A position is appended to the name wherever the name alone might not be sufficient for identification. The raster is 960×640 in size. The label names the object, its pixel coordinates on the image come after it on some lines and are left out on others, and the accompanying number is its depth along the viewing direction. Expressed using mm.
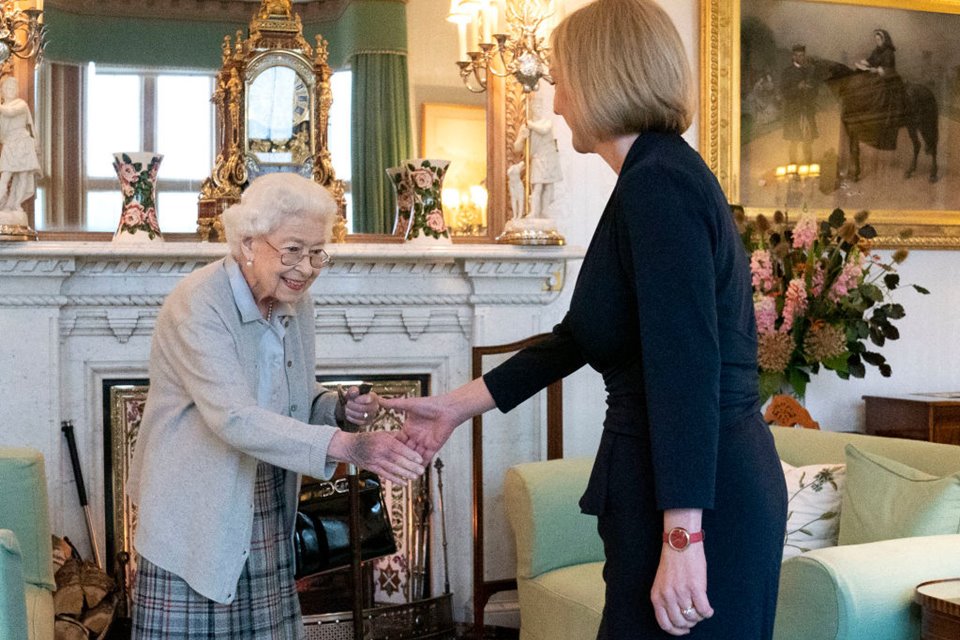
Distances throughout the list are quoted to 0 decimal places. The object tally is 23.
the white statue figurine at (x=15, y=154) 3908
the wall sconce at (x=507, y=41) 4152
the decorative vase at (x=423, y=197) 4227
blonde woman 1507
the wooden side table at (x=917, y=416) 4465
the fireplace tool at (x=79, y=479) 4059
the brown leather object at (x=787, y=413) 4203
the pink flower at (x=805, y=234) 4117
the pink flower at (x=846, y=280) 4090
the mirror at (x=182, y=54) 4133
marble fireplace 4004
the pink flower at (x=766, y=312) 4062
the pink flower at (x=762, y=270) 4086
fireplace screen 4422
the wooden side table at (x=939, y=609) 2219
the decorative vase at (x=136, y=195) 4020
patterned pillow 3232
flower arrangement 4098
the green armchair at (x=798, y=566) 2324
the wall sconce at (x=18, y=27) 3691
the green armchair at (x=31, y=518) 3184
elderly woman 2180
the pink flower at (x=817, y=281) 4125
